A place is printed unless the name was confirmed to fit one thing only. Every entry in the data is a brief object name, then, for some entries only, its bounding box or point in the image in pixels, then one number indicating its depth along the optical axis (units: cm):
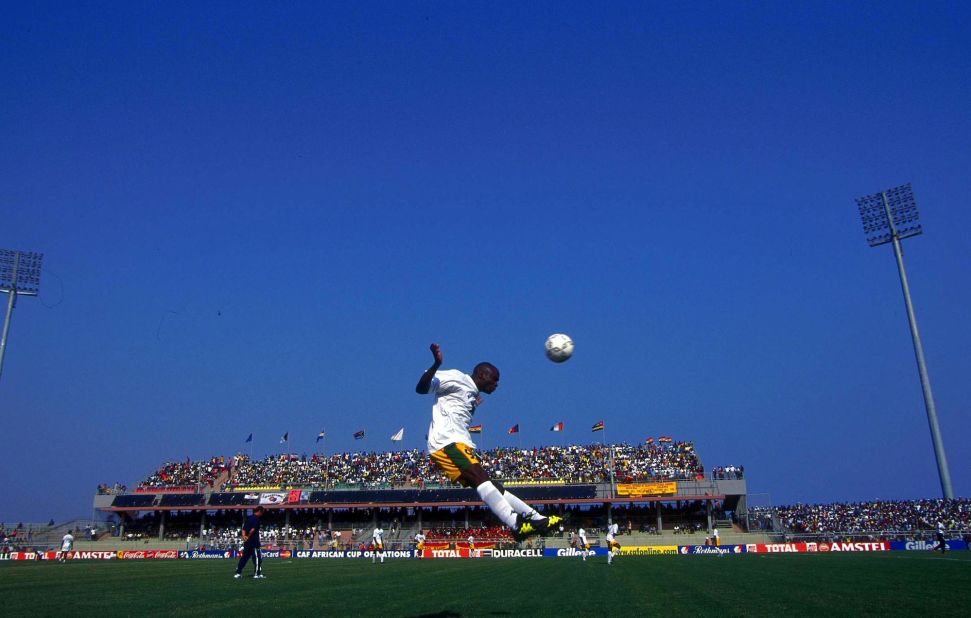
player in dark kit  2205
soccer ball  1116
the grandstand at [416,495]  5553
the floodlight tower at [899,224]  4834
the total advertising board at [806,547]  4341
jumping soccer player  864
